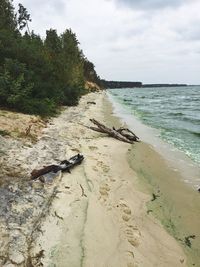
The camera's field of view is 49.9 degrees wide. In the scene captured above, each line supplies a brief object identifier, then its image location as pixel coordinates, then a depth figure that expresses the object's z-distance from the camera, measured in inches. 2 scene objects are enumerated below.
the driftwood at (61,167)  157.6
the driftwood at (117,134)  298.8
